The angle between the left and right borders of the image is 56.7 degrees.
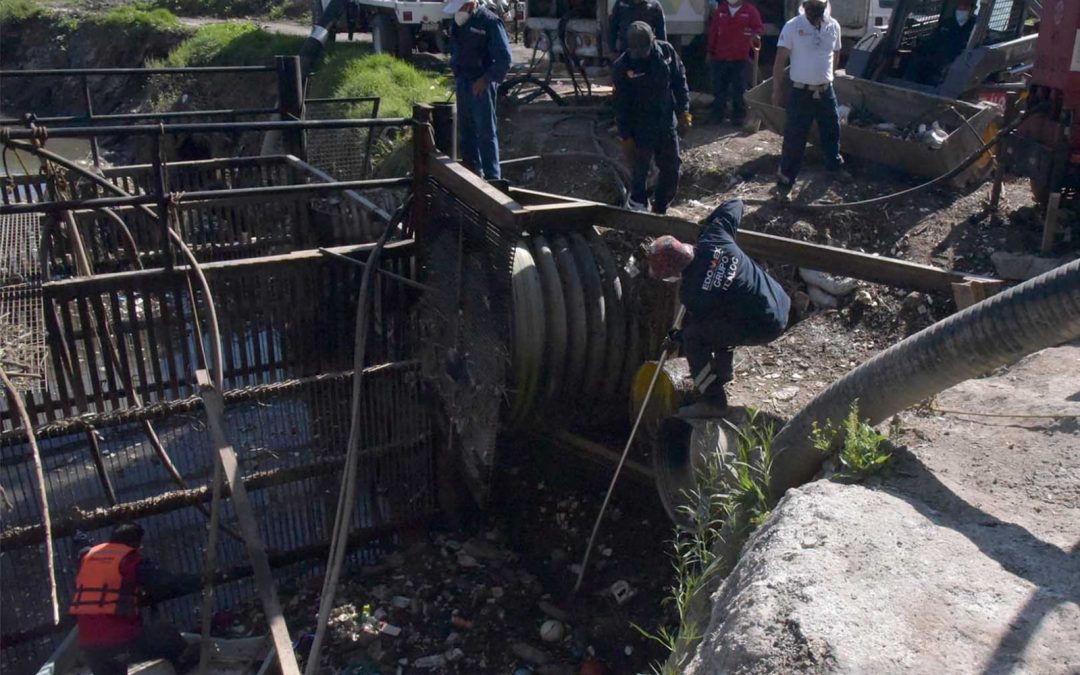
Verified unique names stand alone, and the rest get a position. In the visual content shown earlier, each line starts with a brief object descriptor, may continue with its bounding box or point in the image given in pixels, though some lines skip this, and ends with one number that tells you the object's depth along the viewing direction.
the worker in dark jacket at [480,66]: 8.23
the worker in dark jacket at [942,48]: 9.84
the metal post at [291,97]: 7.91
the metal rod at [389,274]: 5.49
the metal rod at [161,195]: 4.96
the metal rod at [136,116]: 6.73
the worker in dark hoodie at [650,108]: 7.43
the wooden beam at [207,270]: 4.94
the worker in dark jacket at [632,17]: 9.77
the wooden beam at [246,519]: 4.41
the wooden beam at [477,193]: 5.01
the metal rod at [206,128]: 5.05
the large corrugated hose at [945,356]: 3.25
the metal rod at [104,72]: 7.55
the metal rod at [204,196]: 4.80
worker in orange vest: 4.95
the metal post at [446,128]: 6.03
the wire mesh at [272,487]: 5.41
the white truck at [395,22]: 16.03
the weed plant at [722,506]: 3.96
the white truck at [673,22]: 13.10
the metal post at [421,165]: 5.79
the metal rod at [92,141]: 7.80
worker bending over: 4.93
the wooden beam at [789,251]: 5.29
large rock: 2.82
